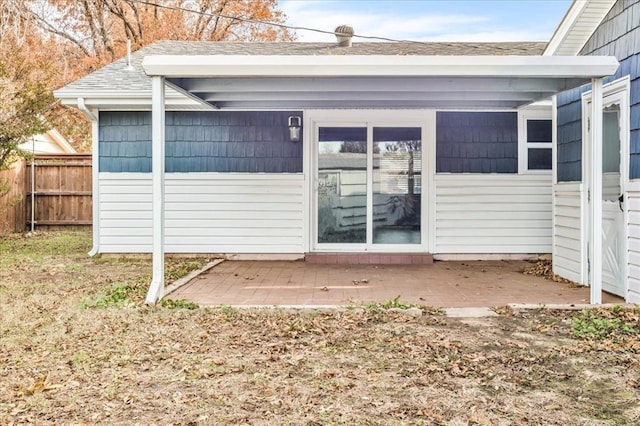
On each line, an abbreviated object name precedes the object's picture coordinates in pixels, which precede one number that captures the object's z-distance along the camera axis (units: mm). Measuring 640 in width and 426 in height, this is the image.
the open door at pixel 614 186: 5449
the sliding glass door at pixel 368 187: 8258
